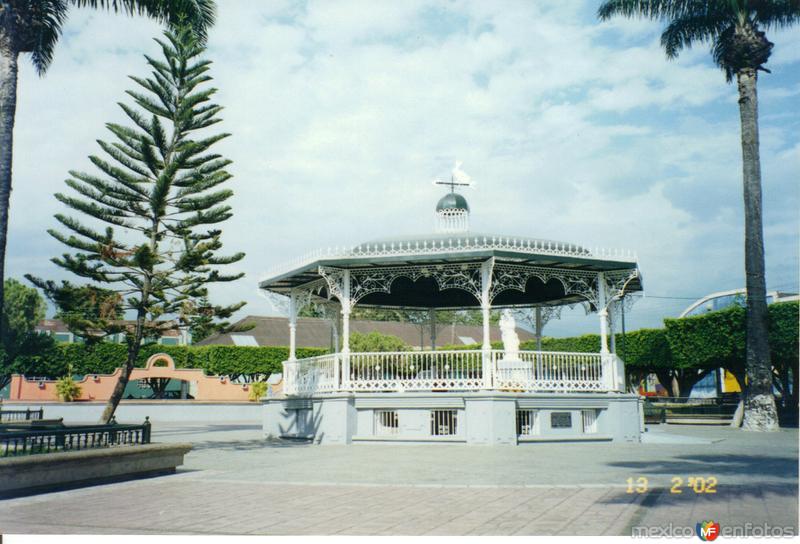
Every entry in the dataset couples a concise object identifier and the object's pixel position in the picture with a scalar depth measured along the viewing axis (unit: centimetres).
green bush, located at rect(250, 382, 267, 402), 2891
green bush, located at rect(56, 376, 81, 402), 2594
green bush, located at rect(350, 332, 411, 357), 3145
